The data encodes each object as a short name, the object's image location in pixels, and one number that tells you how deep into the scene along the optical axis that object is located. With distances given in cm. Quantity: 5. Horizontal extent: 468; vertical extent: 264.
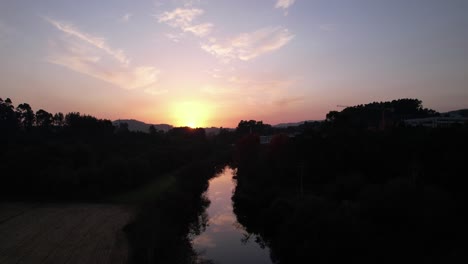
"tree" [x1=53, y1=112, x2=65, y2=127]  8622
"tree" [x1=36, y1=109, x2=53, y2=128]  8019
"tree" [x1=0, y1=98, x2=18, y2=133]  6939
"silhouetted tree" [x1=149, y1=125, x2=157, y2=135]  10029
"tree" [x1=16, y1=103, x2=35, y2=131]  7641
